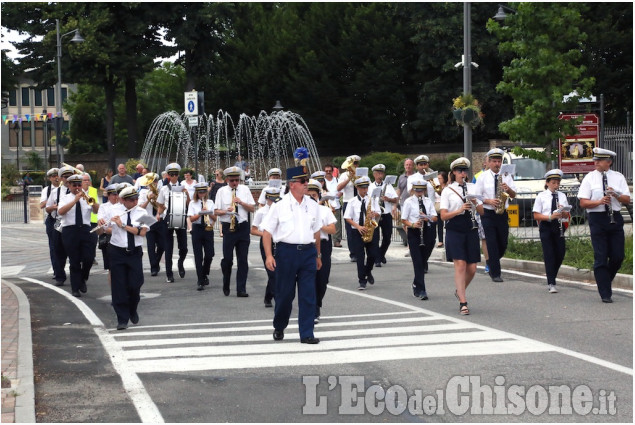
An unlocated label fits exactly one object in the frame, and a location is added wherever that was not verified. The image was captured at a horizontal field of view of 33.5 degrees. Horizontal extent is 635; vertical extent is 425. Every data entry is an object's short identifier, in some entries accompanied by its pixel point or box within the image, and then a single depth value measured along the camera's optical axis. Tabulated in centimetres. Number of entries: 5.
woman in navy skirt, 1302
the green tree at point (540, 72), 2848
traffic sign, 2903
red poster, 3050
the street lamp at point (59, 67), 4278
